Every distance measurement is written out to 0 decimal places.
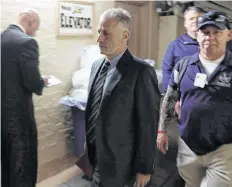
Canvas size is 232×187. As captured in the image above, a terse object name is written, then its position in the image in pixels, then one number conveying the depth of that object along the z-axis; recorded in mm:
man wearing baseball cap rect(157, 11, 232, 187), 1054
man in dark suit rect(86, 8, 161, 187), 866
